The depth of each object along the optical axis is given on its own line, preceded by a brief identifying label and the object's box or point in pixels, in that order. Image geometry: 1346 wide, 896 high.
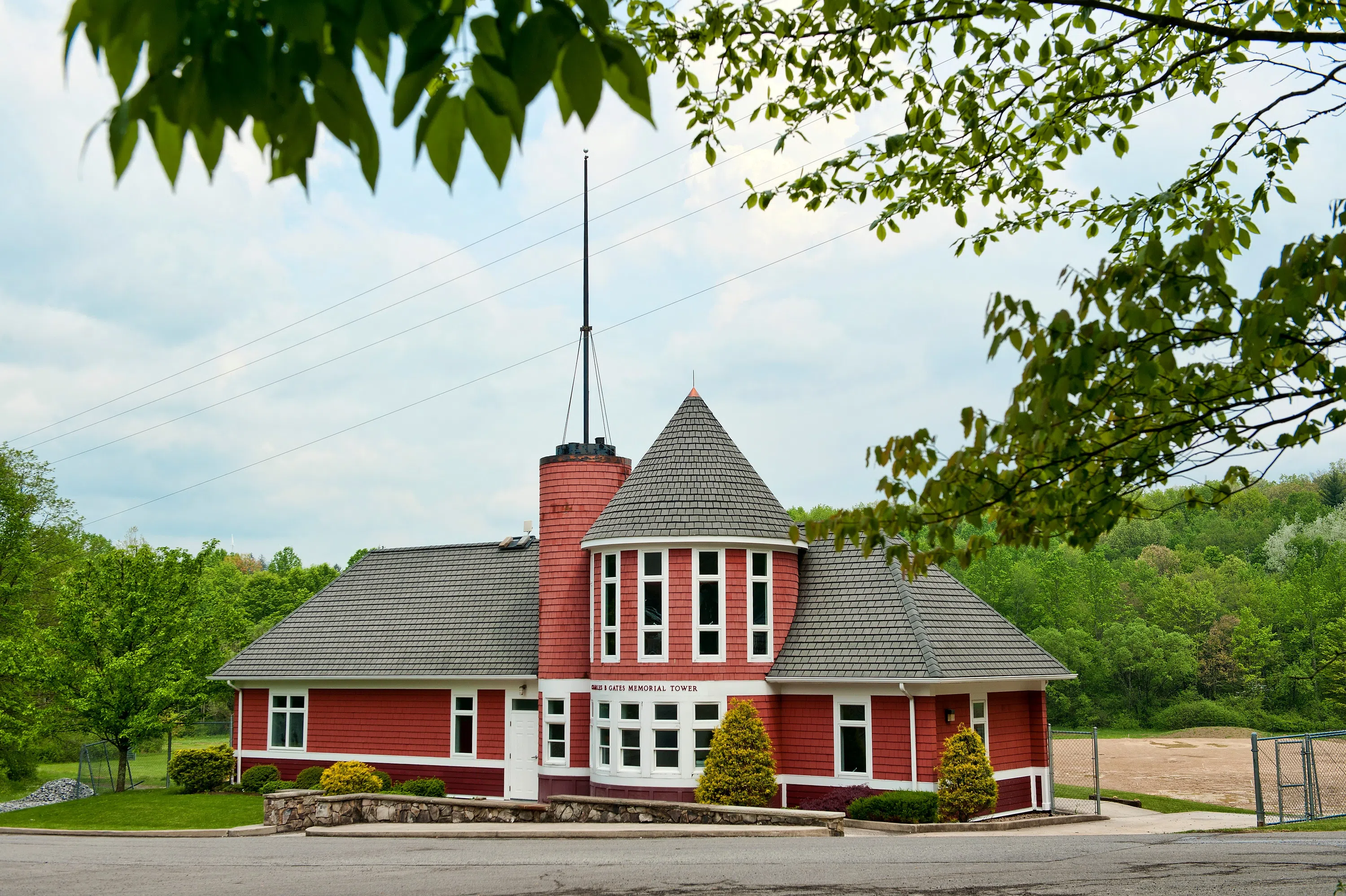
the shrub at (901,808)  20.30
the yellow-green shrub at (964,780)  20.62
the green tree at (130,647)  29.53
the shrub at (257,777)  28.45
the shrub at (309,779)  27.28
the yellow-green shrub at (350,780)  25.39
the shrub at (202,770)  29.33
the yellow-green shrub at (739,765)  21.61
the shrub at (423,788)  25.44
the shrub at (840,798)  21.69
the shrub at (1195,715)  60.34
